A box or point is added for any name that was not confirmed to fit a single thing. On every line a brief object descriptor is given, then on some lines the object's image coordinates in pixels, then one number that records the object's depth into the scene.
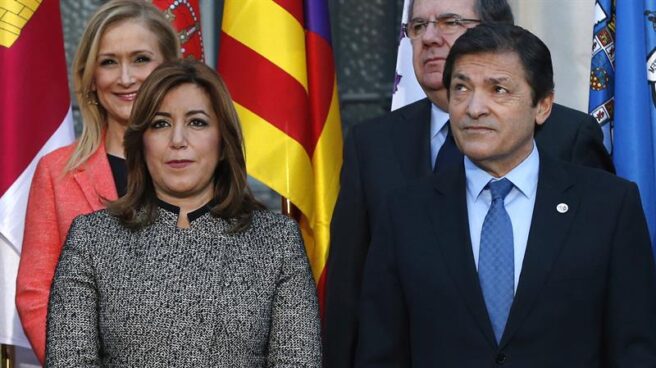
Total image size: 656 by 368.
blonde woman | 7.03
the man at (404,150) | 6.76
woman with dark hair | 5.76
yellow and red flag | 8.64
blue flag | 8.02
